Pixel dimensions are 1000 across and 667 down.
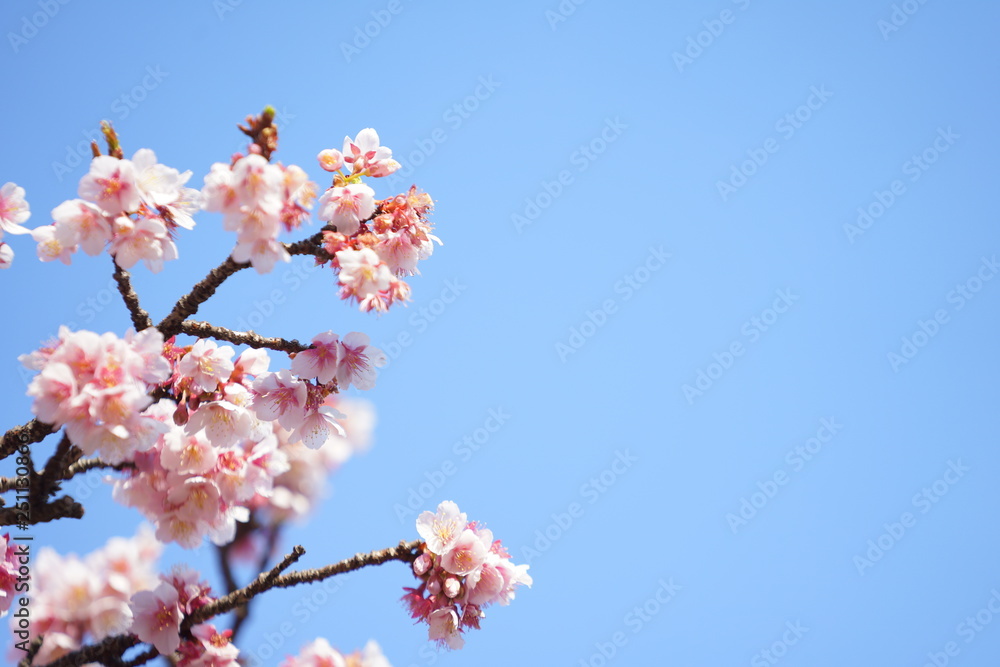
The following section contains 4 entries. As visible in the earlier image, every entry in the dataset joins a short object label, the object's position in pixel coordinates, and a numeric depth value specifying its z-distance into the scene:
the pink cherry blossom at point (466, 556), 6.34
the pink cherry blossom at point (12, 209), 5.95
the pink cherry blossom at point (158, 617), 5.91
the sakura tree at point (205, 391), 4.91
